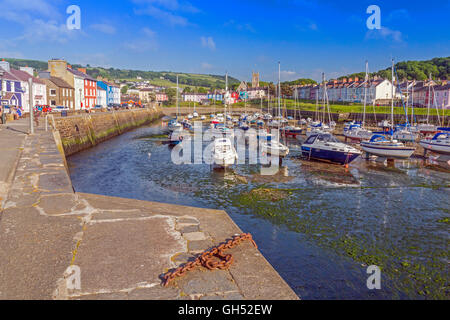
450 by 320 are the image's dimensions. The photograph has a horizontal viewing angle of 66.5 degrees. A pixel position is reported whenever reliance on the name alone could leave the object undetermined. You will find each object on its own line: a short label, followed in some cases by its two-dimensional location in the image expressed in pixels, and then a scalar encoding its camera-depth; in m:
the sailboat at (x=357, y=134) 40.15
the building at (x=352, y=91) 101.75
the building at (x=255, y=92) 177.06
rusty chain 5.04
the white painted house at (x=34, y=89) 55.62
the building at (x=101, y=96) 90.64
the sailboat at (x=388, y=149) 26.78
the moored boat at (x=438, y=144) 29.72
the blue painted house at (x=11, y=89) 48.48
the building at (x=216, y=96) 184.15
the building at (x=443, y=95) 79.98
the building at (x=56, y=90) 64.56
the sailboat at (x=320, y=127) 49.98
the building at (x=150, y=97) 187.57
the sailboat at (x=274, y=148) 27.20
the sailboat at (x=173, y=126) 44.01
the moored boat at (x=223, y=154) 23.28
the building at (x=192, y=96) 192.50
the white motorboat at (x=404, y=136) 38.00
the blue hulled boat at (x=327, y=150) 25.83
